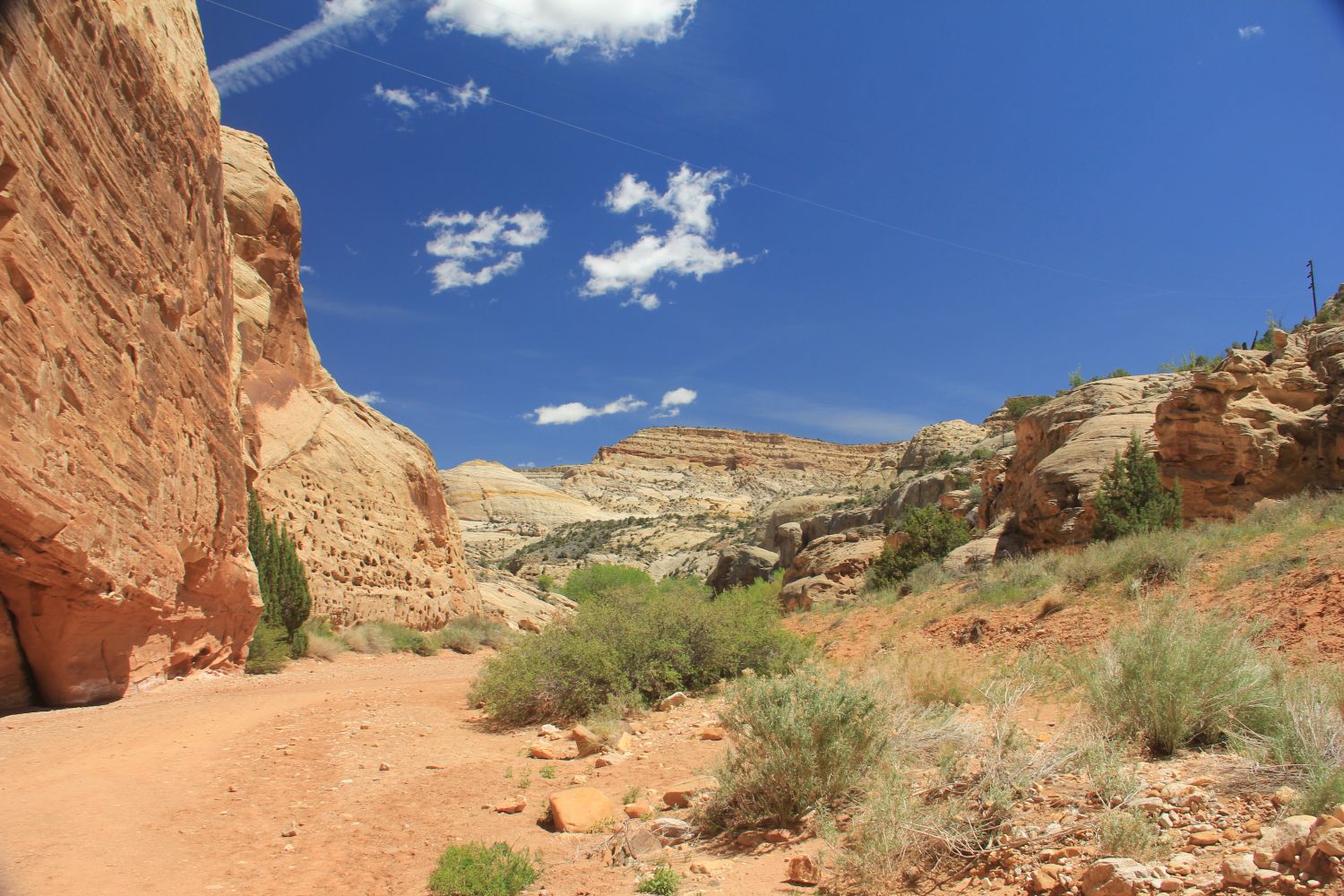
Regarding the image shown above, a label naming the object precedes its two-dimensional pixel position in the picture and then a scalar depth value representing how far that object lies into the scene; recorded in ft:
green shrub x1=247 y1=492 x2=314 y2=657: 53.26
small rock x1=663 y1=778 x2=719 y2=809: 19.69
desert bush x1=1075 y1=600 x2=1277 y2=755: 16.01
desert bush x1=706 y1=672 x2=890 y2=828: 17.25
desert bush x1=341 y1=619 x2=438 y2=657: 62.18
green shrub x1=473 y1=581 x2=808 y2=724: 31.91
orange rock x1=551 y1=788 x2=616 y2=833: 18.65
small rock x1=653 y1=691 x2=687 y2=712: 32.32
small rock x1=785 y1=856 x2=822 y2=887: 14.20
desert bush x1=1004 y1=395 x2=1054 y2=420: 176.45
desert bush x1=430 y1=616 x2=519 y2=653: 72.95
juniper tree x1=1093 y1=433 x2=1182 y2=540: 50.62
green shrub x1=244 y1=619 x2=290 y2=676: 47.65
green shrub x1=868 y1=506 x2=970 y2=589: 71.00
